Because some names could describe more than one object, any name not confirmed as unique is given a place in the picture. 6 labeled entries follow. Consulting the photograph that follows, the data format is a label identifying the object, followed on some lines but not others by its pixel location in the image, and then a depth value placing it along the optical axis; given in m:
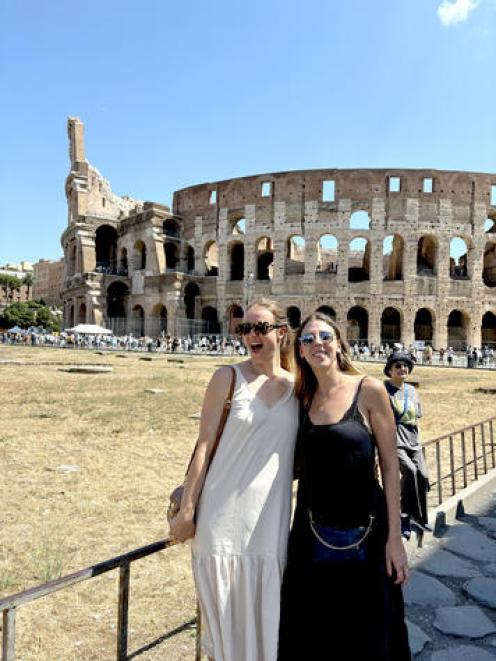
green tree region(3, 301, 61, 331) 65.06
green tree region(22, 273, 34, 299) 89.38
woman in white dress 1.93
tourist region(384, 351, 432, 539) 4.03
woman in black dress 1.94
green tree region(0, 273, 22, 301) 83.00
